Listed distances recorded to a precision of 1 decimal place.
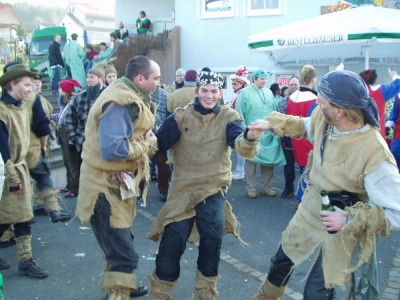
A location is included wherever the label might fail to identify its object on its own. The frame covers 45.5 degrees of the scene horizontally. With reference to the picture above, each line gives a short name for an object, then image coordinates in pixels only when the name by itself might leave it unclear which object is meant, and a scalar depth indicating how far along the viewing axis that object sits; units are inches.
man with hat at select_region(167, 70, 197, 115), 281.0
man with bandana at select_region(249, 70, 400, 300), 103.1
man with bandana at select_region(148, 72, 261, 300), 139.6
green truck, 778.8
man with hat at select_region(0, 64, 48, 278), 174.1
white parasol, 323.9
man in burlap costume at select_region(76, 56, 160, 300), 131.0
